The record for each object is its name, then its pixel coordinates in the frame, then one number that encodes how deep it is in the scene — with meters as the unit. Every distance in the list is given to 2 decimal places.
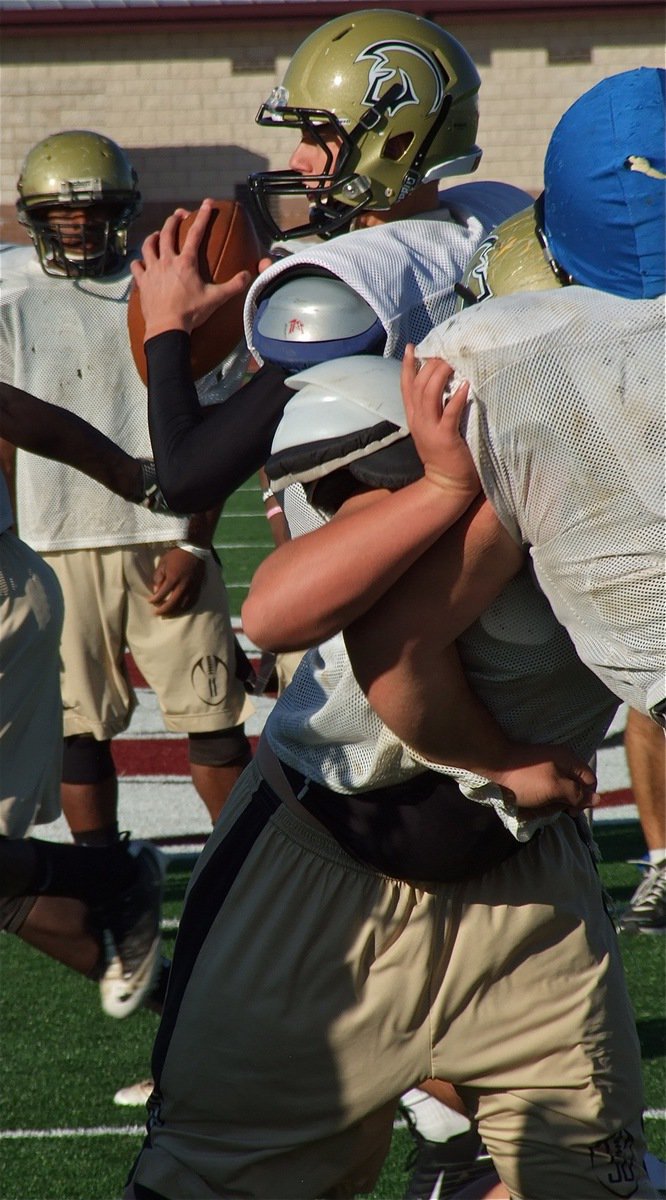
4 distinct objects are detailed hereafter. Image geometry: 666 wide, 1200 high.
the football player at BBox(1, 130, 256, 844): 17.15
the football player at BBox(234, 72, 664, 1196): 10.63
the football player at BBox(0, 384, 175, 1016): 16.24
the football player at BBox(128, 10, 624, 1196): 14.37
